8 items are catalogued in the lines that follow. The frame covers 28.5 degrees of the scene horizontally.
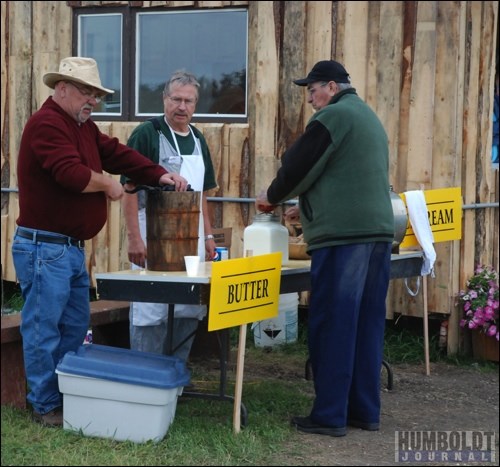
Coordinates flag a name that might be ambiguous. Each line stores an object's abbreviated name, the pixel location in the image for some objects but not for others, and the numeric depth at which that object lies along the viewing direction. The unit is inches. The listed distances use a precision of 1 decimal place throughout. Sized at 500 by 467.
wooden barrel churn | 209.2
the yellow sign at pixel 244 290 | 196.4
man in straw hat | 203.5
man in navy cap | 208.7
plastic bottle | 221.9
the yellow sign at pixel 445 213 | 276.5
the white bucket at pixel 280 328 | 307.4
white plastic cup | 202.0
